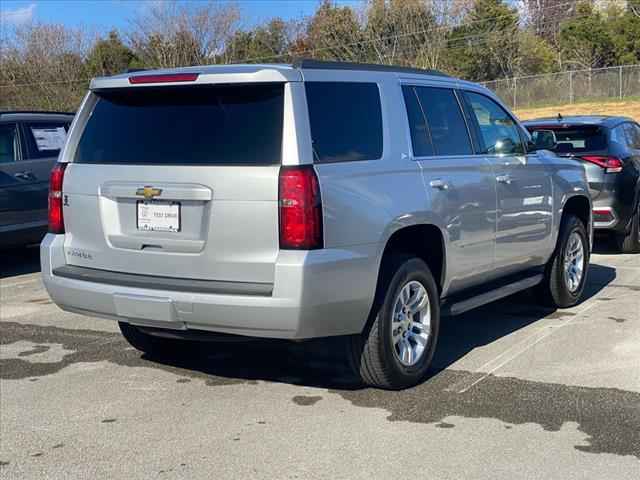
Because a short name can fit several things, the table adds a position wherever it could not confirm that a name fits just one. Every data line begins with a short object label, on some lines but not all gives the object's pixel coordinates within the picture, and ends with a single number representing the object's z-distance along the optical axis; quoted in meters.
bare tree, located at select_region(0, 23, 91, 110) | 35.63
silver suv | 4.48
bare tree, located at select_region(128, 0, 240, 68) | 40.75
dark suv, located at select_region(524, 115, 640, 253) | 9.66
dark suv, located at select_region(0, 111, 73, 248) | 9.81
